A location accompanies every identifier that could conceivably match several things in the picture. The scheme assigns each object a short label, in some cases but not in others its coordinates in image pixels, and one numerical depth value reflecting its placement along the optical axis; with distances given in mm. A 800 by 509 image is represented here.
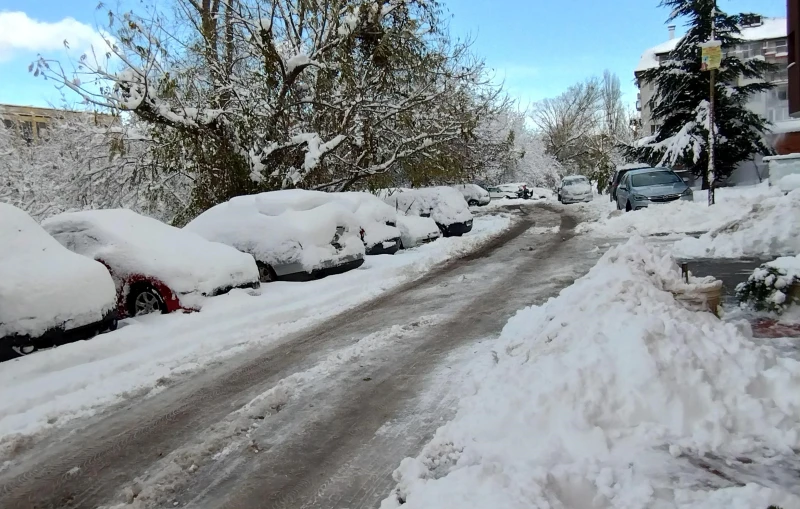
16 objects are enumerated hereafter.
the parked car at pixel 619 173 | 27547
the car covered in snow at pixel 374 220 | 12750
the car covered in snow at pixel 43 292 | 5854
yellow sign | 14281
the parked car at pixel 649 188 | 18094
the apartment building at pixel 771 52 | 41031
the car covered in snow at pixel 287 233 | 9922
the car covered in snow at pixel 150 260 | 7758
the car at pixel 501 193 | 40062
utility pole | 14289
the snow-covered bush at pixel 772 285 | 5641
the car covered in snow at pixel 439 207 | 17312
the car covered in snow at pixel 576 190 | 32250
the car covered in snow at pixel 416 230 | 14781
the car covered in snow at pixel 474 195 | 33250
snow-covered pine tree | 23812
